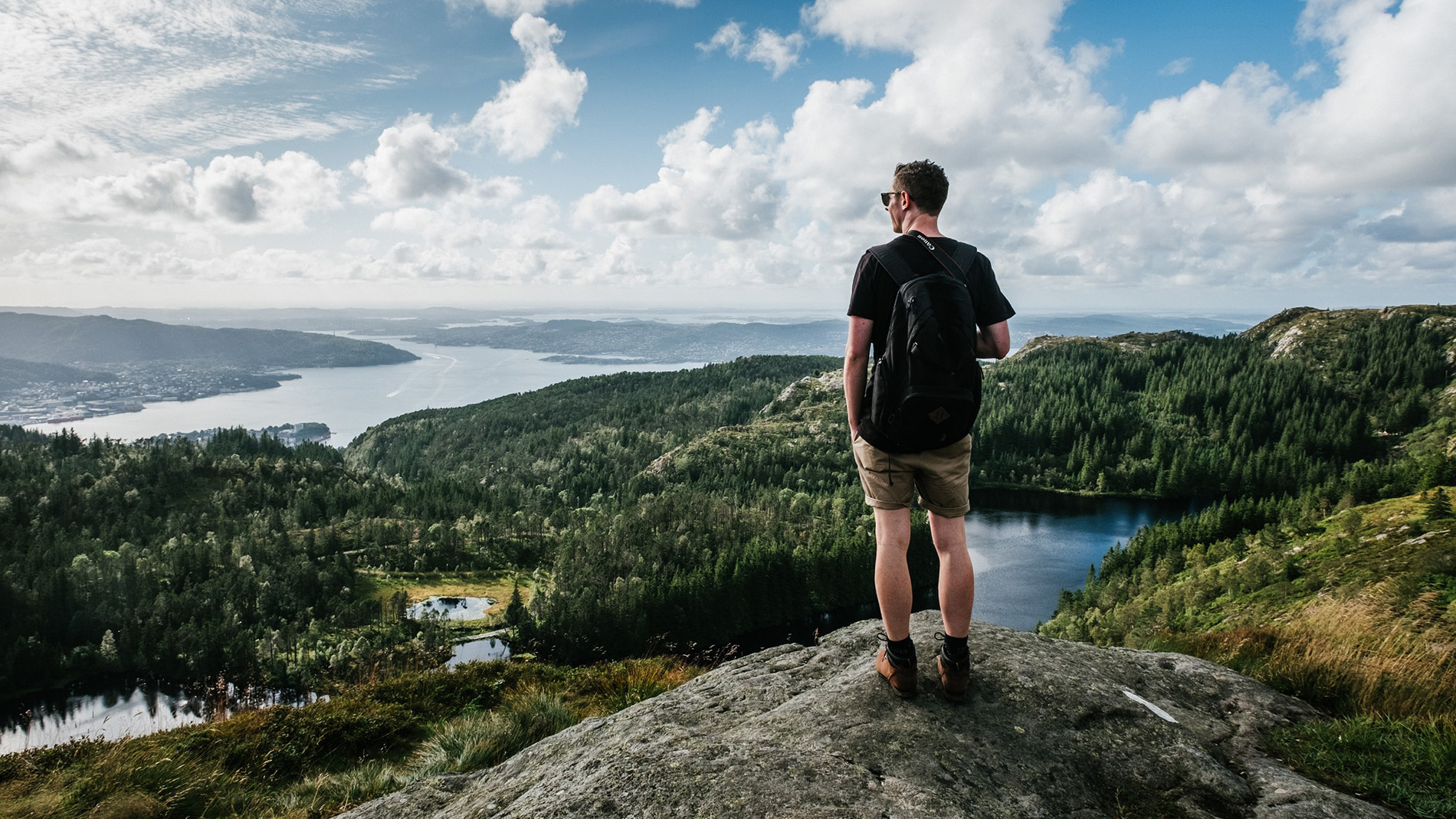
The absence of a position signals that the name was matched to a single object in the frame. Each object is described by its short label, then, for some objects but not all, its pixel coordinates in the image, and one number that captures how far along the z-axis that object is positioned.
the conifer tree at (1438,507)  41.88
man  4.97
